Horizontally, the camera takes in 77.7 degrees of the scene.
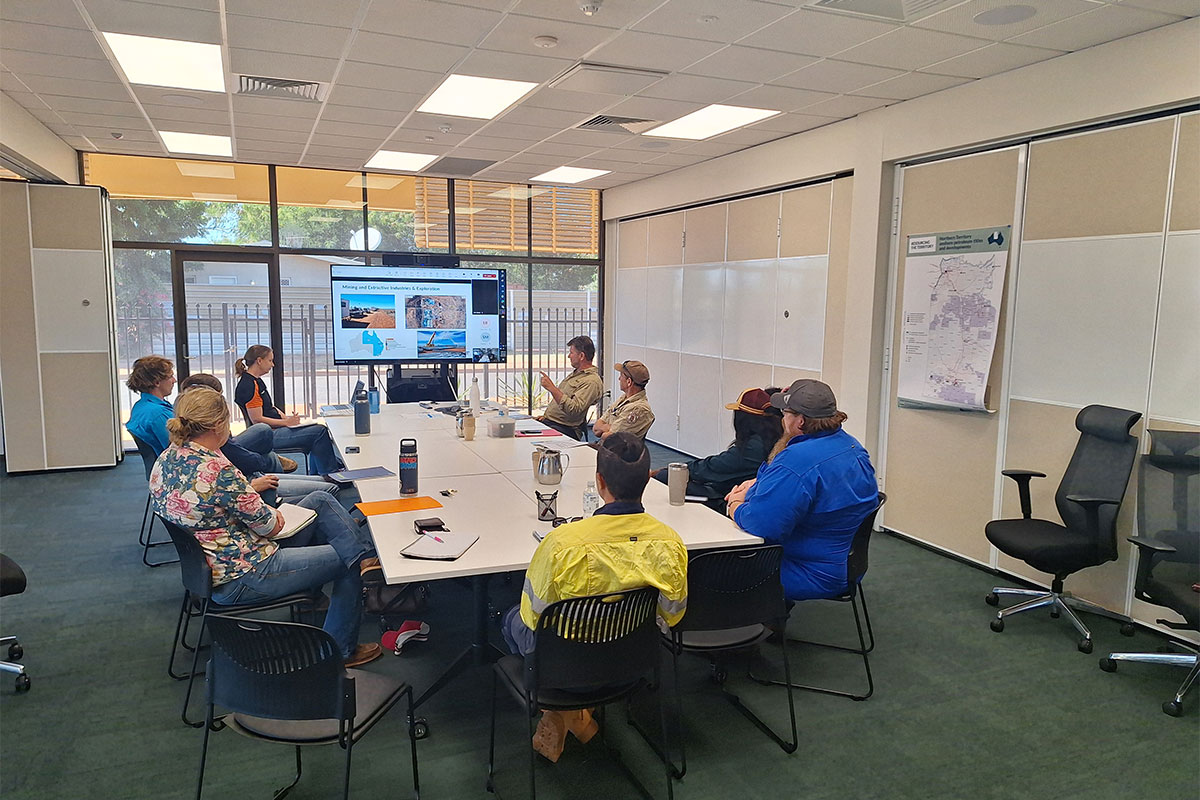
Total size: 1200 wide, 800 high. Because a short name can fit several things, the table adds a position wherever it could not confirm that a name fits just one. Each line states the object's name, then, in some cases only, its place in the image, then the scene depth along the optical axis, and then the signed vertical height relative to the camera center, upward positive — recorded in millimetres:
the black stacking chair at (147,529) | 4160 -1521
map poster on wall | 4516 +42
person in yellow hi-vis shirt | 2184 -705
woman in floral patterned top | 2729 -817
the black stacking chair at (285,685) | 1999 -1031
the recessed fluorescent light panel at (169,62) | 4105 +1426
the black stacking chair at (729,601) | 2611 -1006
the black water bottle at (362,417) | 4820 -696
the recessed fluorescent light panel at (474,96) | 4805 +1465
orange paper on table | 3109 -829
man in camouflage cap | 4789 -609
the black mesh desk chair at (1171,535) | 3162 -922
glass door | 7754 -14
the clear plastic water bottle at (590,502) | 3111 -783
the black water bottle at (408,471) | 3363 -718
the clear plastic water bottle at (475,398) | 5688 -653
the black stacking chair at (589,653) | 2184 -1011
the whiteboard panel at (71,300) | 6629 +30
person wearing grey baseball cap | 2932 -705
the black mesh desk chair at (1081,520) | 3666 -985
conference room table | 2607 -836
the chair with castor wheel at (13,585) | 3109 -1181
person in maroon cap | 4035 -693
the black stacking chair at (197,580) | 2779 -1040
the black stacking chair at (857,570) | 3078 -1034
